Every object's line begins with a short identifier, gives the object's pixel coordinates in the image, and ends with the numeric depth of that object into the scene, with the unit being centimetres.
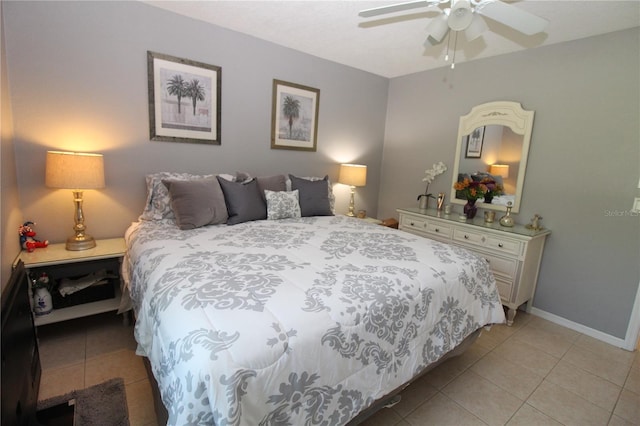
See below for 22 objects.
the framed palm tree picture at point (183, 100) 251
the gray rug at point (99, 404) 152
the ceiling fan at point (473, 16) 163
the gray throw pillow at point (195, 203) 223
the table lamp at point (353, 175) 361
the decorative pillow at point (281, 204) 269
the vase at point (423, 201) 364
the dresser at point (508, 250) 265
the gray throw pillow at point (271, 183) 279
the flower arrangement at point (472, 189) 305
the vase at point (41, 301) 201
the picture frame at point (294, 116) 320
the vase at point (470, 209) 315
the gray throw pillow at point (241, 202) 249
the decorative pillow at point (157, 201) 238
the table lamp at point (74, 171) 198
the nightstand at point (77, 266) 196
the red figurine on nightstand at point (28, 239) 206
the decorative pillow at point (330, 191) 299
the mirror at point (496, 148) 292
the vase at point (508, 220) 282
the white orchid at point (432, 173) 356
